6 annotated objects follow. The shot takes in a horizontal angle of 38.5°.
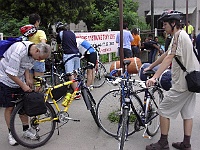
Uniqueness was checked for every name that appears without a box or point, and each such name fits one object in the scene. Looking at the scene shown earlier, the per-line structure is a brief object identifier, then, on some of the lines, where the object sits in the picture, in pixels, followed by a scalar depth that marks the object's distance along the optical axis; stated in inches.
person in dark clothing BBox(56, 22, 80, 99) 245.1
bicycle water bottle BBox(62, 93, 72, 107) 171.2
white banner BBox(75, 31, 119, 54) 362.8
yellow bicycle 152.5
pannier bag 147.4
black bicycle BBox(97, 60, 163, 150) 142.8
